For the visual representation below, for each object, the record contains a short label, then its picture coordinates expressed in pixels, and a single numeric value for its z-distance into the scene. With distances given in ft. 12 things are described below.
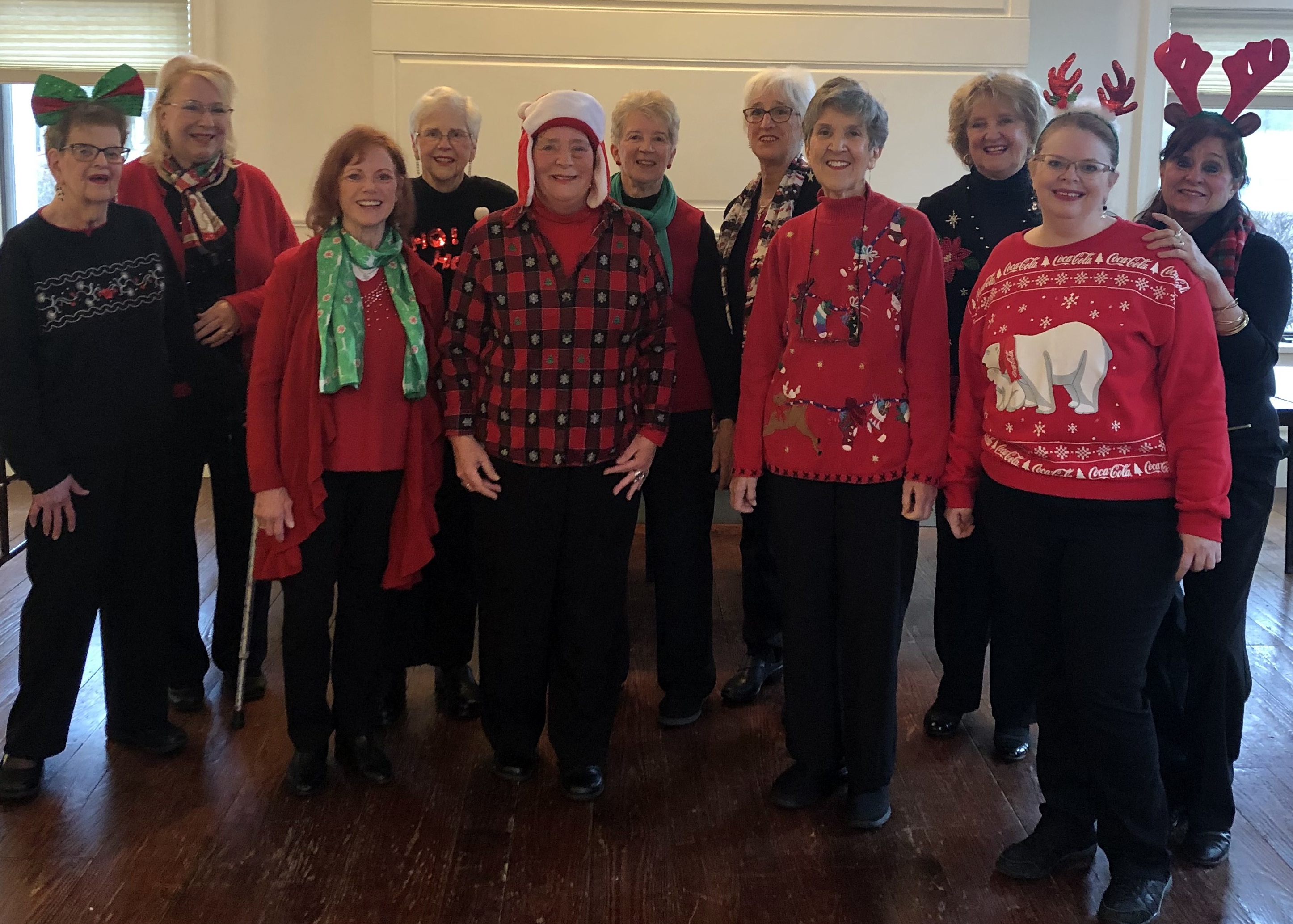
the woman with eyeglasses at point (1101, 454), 5.65
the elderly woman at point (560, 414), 6.86
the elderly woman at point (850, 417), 6.62
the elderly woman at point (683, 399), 7.84
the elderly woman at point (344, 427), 6.98
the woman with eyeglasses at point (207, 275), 8.30
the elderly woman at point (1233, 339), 6.28
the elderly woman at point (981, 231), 7.75
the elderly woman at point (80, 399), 7.02
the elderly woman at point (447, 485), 8.41
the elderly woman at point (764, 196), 8.15
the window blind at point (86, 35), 15.47
